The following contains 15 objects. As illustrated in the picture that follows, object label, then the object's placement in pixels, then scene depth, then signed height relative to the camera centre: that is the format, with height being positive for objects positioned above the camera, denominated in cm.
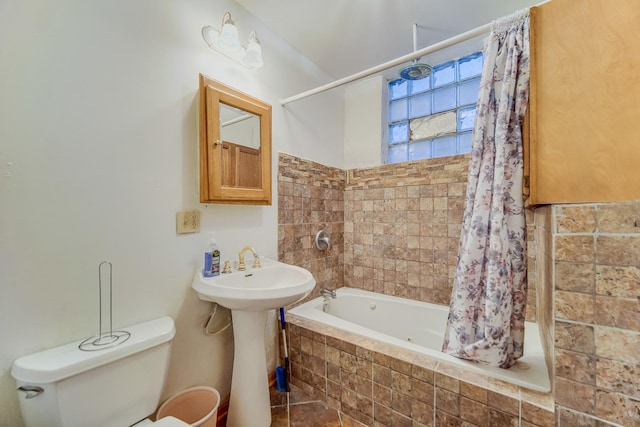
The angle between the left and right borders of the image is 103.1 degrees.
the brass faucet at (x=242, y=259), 146 -27
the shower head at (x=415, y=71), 174 +99
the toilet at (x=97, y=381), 76 -55
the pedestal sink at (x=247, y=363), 127 -77
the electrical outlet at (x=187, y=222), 125 -4
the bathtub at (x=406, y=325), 112 -73
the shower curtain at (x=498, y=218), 114 -4
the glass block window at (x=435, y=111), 206 +87
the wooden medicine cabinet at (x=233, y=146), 130 +39
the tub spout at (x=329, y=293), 205 -66
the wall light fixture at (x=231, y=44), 135 +94
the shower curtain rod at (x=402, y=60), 118 +81
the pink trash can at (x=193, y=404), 121 -94
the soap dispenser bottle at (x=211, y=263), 131 -25
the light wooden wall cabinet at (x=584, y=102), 81 +37
